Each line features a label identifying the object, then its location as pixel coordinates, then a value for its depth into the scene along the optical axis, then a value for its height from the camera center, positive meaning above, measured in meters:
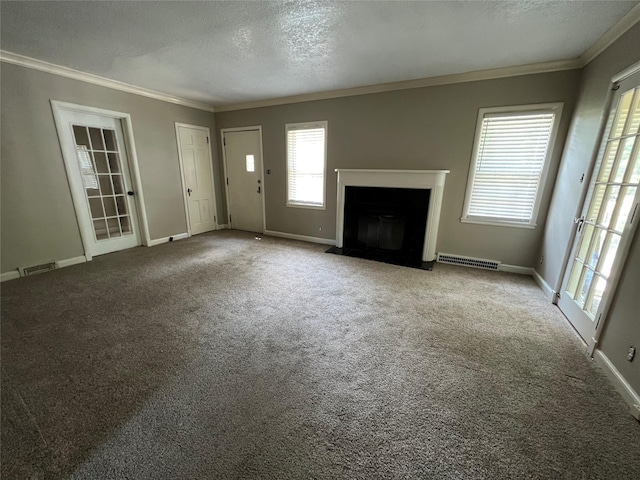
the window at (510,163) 3.09 +0.20
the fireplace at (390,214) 3.67 -0.60
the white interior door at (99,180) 3.46 -0.14
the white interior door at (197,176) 4.84 -0.08
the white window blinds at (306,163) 4.41 +0.21
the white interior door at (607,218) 1.87 -0.30
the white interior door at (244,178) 5.09 -0.10
